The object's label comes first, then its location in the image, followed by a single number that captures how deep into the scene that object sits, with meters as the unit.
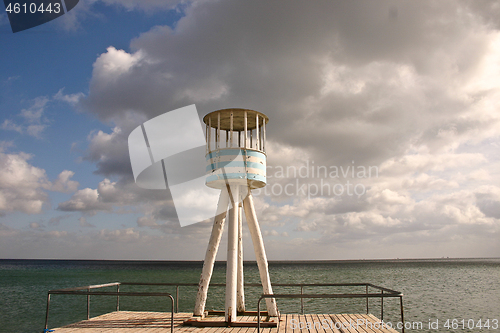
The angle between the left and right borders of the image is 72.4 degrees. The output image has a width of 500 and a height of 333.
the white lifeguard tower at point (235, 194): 10.59
